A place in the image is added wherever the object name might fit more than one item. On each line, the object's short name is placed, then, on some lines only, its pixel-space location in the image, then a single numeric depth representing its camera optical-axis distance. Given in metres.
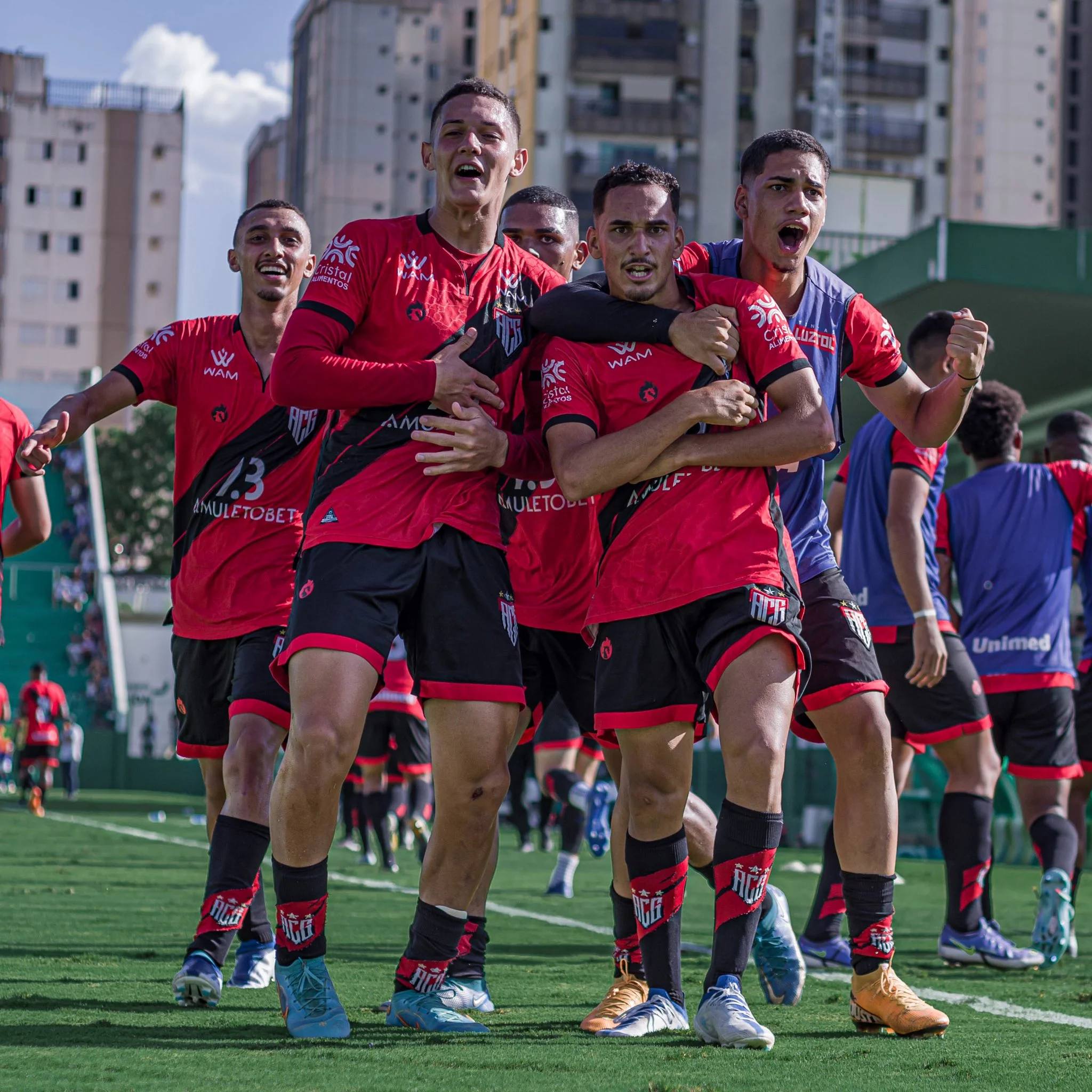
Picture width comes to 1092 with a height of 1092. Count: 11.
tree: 73.88
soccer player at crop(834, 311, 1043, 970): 6.66
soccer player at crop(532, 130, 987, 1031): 4.77
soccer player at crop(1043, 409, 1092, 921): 8.14
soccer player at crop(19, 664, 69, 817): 22.75
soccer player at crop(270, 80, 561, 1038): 4.48
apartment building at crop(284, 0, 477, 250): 107.56
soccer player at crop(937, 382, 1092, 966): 7.45
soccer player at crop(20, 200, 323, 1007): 5.79
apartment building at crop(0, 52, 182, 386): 104.31
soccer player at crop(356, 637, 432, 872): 13.48
